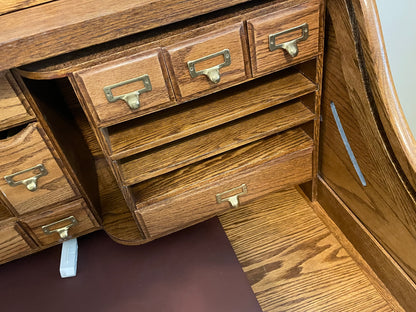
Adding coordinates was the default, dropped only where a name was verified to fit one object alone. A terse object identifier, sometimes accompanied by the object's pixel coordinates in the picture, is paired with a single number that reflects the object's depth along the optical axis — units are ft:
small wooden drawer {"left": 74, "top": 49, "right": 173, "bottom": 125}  2.87
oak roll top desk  2.83
